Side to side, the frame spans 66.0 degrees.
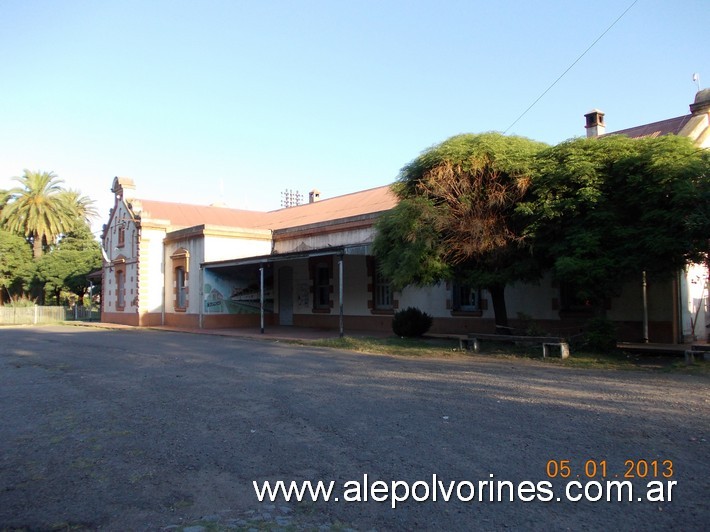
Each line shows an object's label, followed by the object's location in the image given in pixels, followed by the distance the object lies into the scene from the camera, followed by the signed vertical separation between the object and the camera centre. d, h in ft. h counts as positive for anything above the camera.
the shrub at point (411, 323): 59.88 -2.81
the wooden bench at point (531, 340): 42.42 -3.67
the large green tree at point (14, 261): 145.89 +10.95
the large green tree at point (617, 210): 36.24 +6.20
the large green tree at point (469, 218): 45.42 +6.71
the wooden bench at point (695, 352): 37.24 -3.97
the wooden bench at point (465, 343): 49.39 -4.22
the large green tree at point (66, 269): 144.56 +8.53
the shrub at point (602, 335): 42.96 -3.15
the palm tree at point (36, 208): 142.82 +24.46
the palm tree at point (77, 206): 149.38 +28.05
